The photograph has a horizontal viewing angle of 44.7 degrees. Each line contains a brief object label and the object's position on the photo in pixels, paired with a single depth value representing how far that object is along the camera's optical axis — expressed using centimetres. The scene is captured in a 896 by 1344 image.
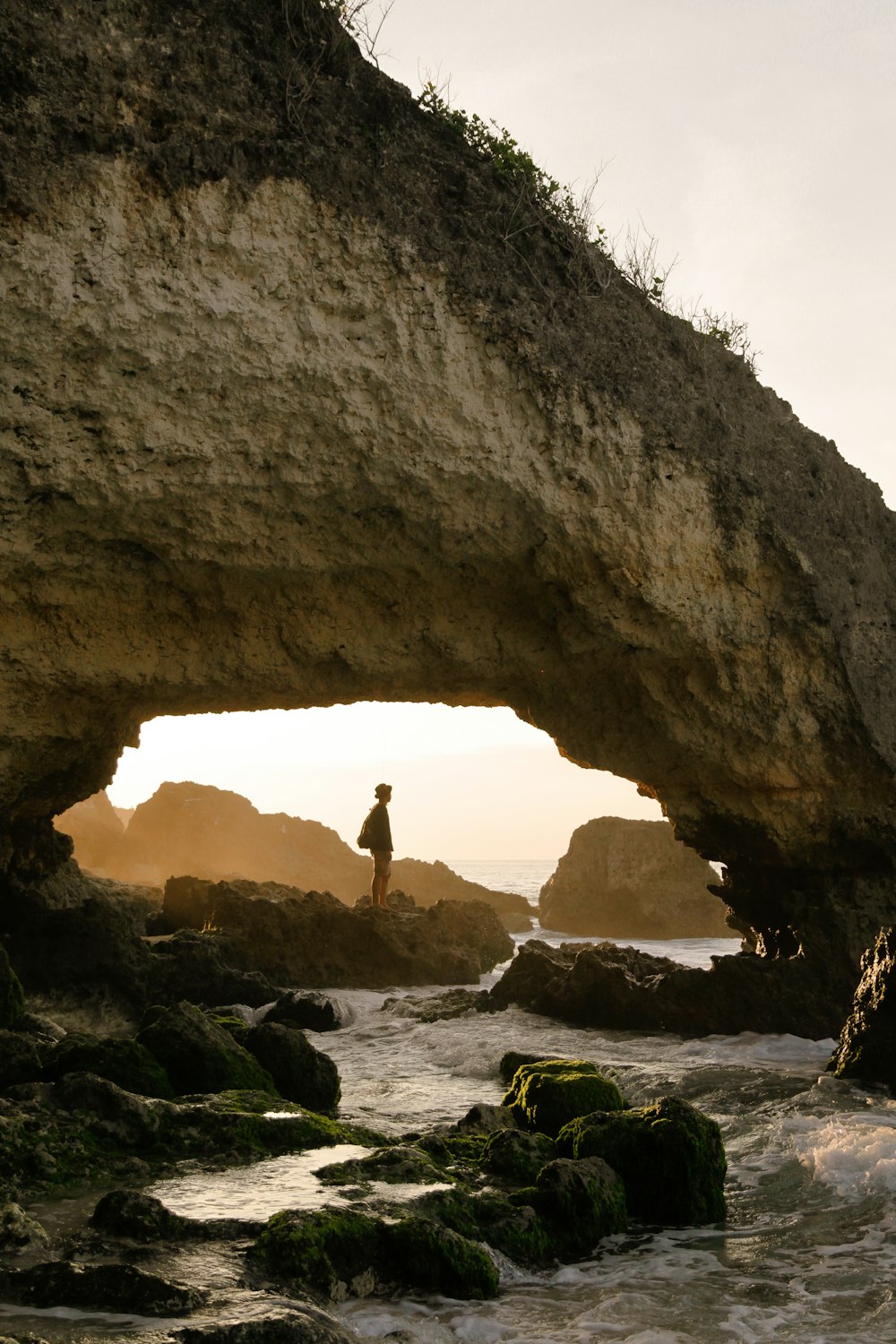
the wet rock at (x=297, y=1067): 689
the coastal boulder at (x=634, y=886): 2481
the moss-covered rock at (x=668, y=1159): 532
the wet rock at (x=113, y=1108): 536
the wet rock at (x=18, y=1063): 584
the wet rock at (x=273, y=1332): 337
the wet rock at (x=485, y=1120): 630
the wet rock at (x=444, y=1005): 1112
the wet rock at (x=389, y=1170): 504
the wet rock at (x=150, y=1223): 420
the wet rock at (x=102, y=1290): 359
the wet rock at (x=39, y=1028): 714
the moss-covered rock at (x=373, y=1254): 409
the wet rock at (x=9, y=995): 718
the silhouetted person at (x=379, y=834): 1622
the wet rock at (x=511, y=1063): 821
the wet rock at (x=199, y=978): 1015
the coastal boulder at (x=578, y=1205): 490
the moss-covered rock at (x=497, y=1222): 468
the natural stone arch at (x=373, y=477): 716
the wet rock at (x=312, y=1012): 1020
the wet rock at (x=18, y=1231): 397
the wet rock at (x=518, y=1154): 548
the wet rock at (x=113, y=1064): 603
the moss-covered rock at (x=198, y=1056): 645
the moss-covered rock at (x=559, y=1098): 639
